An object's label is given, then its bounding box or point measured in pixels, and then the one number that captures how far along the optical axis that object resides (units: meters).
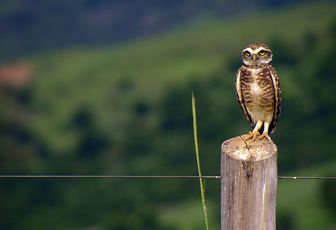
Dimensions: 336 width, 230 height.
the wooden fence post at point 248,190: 11.09
